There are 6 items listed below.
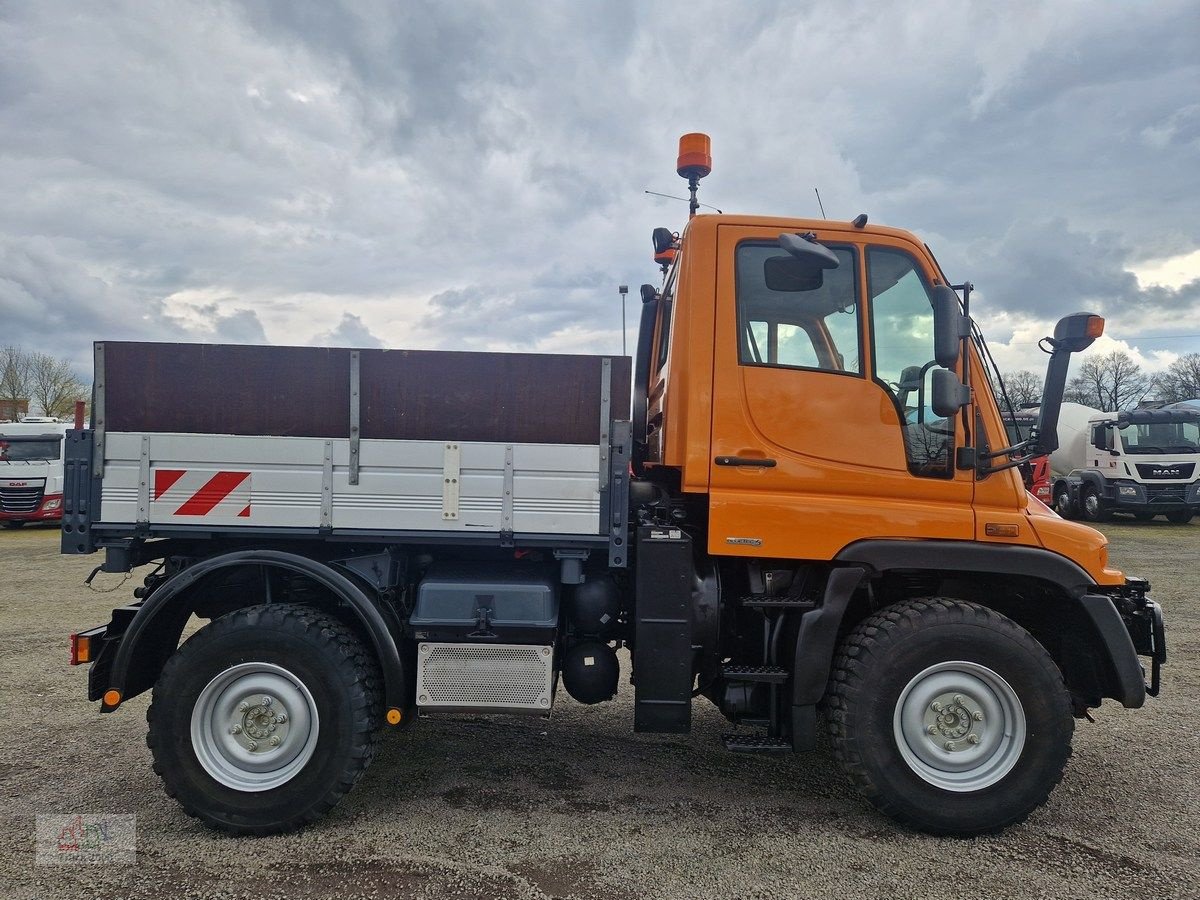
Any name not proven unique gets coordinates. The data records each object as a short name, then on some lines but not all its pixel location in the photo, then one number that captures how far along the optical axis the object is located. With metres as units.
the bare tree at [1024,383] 39.35
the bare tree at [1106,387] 55.28
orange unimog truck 3.58
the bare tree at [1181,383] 49.69
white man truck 17.20
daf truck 17.08
